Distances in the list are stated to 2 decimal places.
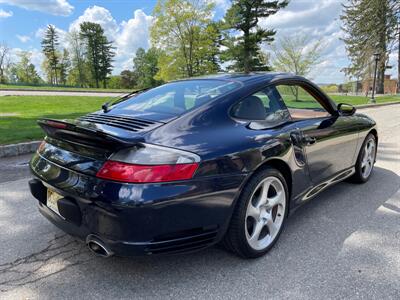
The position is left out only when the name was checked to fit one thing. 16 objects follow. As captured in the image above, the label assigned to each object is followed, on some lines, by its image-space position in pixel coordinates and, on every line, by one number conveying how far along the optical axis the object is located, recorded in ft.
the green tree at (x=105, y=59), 233.35
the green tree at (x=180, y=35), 97.50
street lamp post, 68.23
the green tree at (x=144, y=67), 246.80
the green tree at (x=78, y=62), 220.84
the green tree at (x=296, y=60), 98.48
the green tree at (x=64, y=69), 239.91
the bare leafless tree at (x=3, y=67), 215.51
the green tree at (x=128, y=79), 269.64
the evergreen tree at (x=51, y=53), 240.73
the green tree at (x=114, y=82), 253.42
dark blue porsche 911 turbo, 6.23
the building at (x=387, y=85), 129.80
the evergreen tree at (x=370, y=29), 112.57
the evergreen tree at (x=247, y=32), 112.82
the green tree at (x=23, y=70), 233.35
